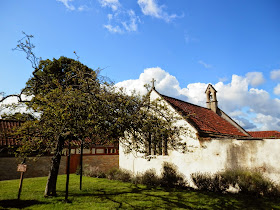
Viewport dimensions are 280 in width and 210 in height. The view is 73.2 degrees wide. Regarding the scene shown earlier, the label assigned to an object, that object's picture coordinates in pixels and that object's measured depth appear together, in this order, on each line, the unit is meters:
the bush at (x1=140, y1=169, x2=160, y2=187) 14.09
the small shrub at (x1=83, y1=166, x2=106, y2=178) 17.28
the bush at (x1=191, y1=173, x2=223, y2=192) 11.76
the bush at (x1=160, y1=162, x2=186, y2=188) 13.53
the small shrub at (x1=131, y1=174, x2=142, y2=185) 14.63
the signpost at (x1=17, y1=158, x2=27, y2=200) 8.96
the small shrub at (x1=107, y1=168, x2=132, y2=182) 15.37
